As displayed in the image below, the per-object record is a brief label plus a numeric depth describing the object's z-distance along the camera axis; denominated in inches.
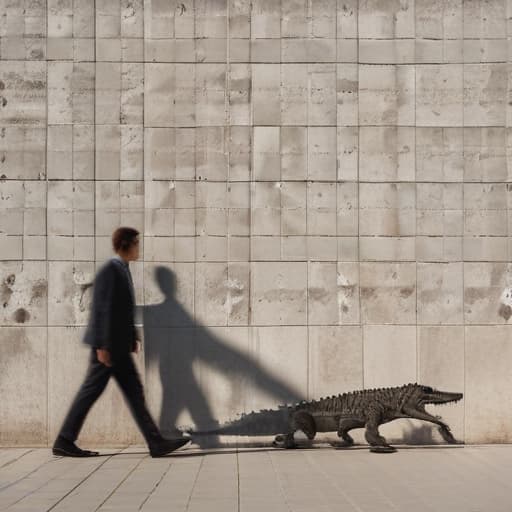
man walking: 335.9
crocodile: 352.5
